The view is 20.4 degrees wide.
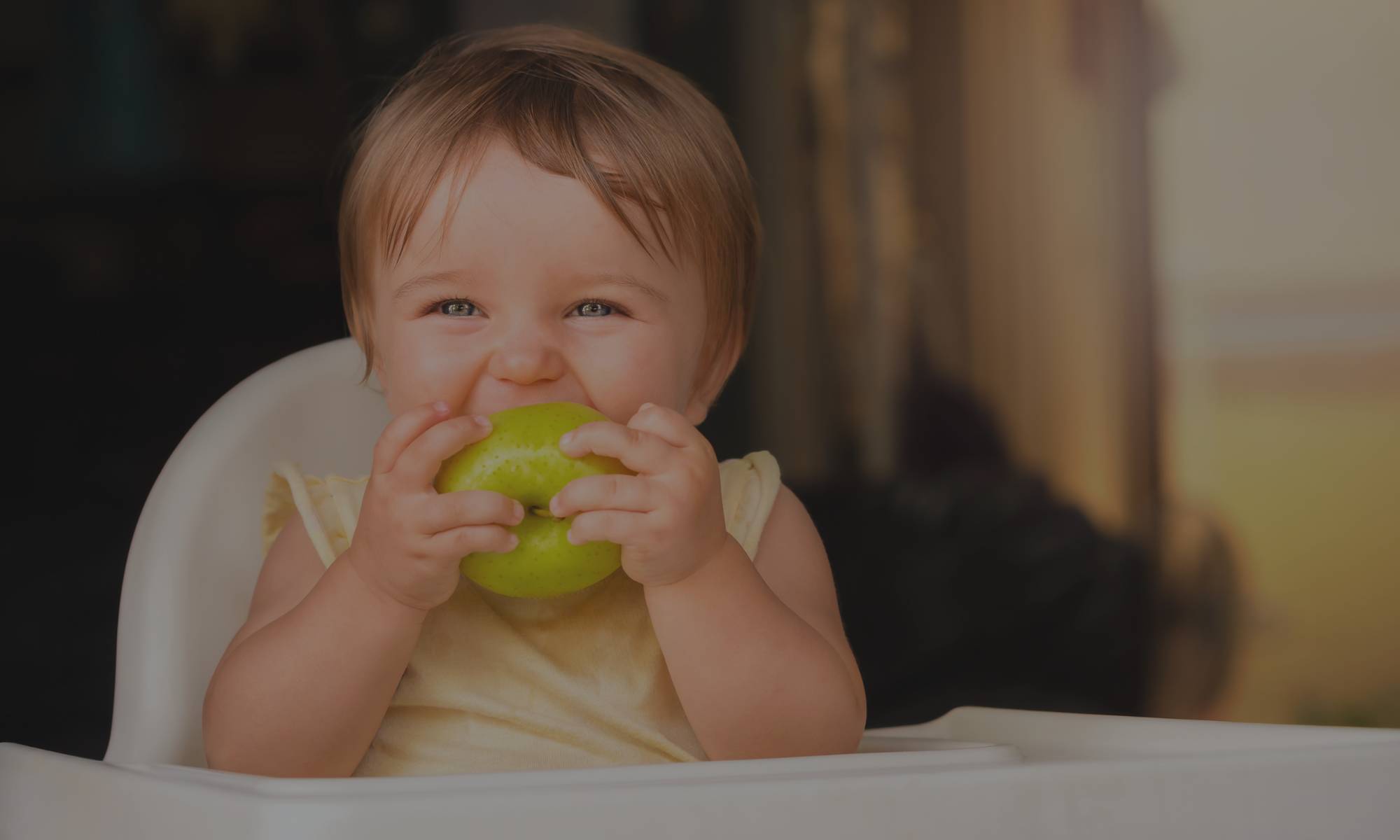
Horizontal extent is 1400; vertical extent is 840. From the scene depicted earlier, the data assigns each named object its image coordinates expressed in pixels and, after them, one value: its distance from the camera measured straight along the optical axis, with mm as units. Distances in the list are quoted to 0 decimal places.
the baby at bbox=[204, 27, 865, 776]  1458
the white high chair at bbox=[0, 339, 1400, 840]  1284
